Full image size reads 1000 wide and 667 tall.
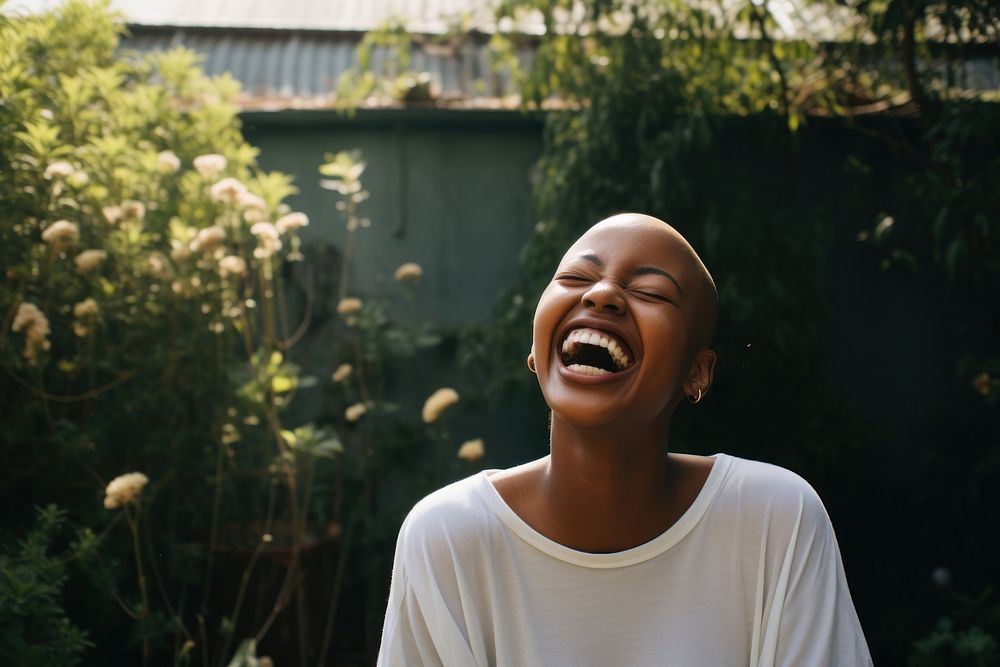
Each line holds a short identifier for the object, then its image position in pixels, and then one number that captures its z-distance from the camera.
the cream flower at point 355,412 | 3.98
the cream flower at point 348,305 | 4.36
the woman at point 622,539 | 1.61
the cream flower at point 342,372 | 4.04
